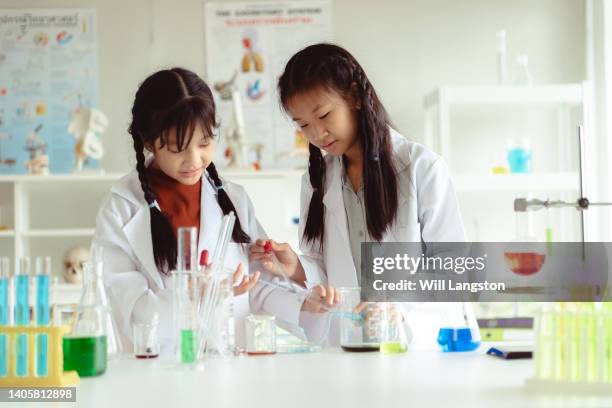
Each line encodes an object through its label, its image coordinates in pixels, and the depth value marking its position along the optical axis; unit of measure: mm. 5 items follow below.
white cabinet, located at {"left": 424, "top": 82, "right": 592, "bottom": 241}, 4156
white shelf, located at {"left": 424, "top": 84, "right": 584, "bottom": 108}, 3846
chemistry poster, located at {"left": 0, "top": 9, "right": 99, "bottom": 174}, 4160
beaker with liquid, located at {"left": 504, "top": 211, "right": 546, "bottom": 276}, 2410
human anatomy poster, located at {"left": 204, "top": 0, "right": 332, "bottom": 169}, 4199
